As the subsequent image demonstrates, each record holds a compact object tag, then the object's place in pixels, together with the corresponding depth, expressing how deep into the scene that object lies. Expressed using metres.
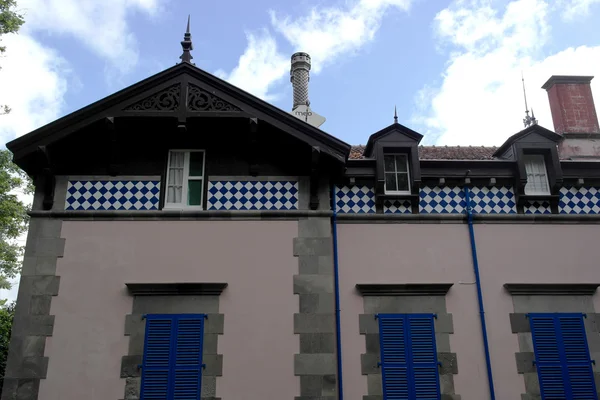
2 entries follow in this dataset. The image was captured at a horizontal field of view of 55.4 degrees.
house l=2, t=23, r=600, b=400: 9.78
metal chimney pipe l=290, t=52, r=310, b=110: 14.65
